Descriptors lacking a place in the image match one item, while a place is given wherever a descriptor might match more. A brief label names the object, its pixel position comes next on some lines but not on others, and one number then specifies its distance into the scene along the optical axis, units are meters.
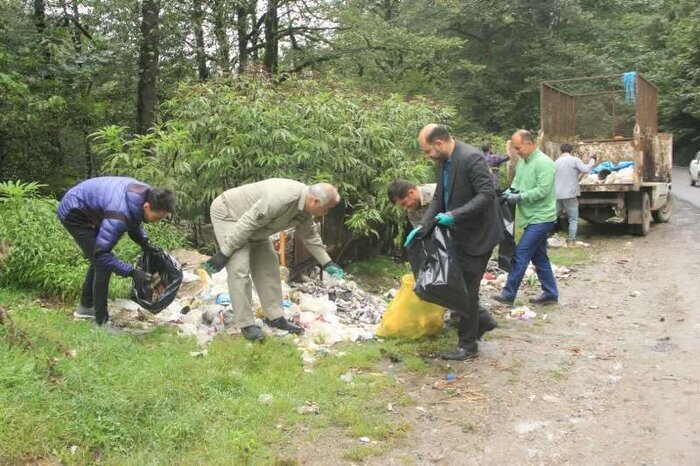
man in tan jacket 4.91
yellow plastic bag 5.34
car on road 21.62
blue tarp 11.81
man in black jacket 4.57
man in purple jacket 4.61
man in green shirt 6.32
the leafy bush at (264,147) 7.04
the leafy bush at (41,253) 5.66
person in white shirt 9.95
